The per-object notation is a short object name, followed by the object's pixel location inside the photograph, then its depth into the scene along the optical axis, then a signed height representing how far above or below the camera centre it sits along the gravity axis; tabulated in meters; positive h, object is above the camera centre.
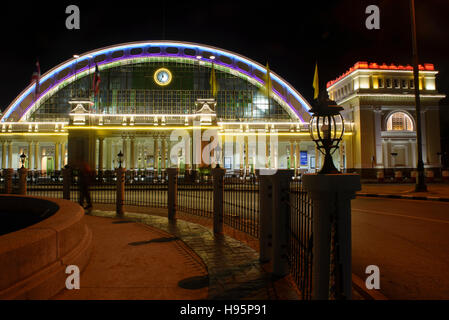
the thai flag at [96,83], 36.85 +11.19
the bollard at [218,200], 7.74 -0.77
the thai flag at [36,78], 38.47 +12.50
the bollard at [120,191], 11.46 -0.74
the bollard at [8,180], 16.31 -0.39
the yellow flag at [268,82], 40.20 +12.08
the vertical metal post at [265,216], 5.10 -0.80
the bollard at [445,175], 32.42 -0.77
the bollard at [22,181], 15.18 -0.41
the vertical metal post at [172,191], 10.00 -0.67
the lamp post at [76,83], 45.04 +13.77
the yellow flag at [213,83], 40.31 +12.10
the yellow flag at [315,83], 37.23 +11.03
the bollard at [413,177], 30.77 -0.88
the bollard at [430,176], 31.77 -0.85
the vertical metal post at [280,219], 4.49 -0.74
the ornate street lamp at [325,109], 4.15 +0.91
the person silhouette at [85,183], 12.11 -0.44
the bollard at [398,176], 32.88 -0.84
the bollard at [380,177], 31.06 -0.83
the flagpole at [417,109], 19.17 +3.94
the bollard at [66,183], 13.45 -0.47
